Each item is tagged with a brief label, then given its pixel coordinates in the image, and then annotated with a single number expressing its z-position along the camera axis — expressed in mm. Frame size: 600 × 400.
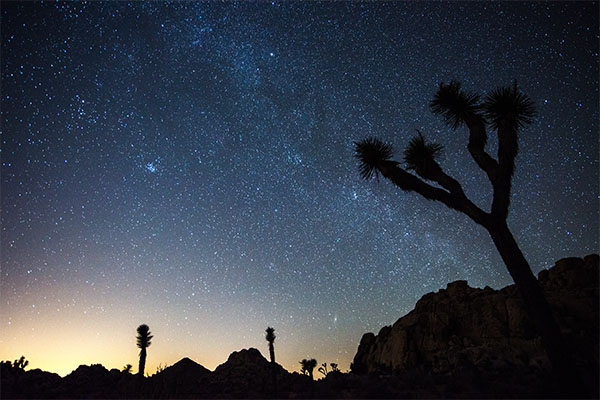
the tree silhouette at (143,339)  19103
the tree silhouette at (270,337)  24314
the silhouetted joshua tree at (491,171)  6164
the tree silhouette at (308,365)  28703
